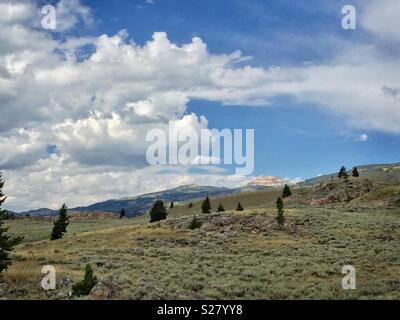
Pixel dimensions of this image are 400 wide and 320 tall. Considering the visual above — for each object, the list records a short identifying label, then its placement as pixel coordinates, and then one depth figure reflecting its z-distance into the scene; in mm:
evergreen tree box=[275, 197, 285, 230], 61156
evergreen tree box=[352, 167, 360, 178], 105488
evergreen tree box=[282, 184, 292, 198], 107262
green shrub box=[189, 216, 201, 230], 64125
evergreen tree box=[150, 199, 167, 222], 81000
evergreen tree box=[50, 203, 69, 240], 63250
